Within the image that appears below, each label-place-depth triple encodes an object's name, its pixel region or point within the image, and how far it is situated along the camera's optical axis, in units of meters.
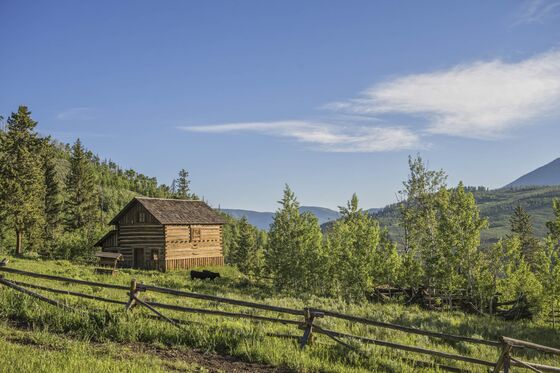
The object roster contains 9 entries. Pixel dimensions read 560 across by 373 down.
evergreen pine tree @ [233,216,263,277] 70.89
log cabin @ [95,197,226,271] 44.00
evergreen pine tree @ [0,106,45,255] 45.84
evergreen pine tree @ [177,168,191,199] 95.46
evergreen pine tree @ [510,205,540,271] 58.99
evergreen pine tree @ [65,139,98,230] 62.66
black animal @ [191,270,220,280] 38.91
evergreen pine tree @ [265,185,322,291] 35.44
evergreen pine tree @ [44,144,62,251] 61.88
